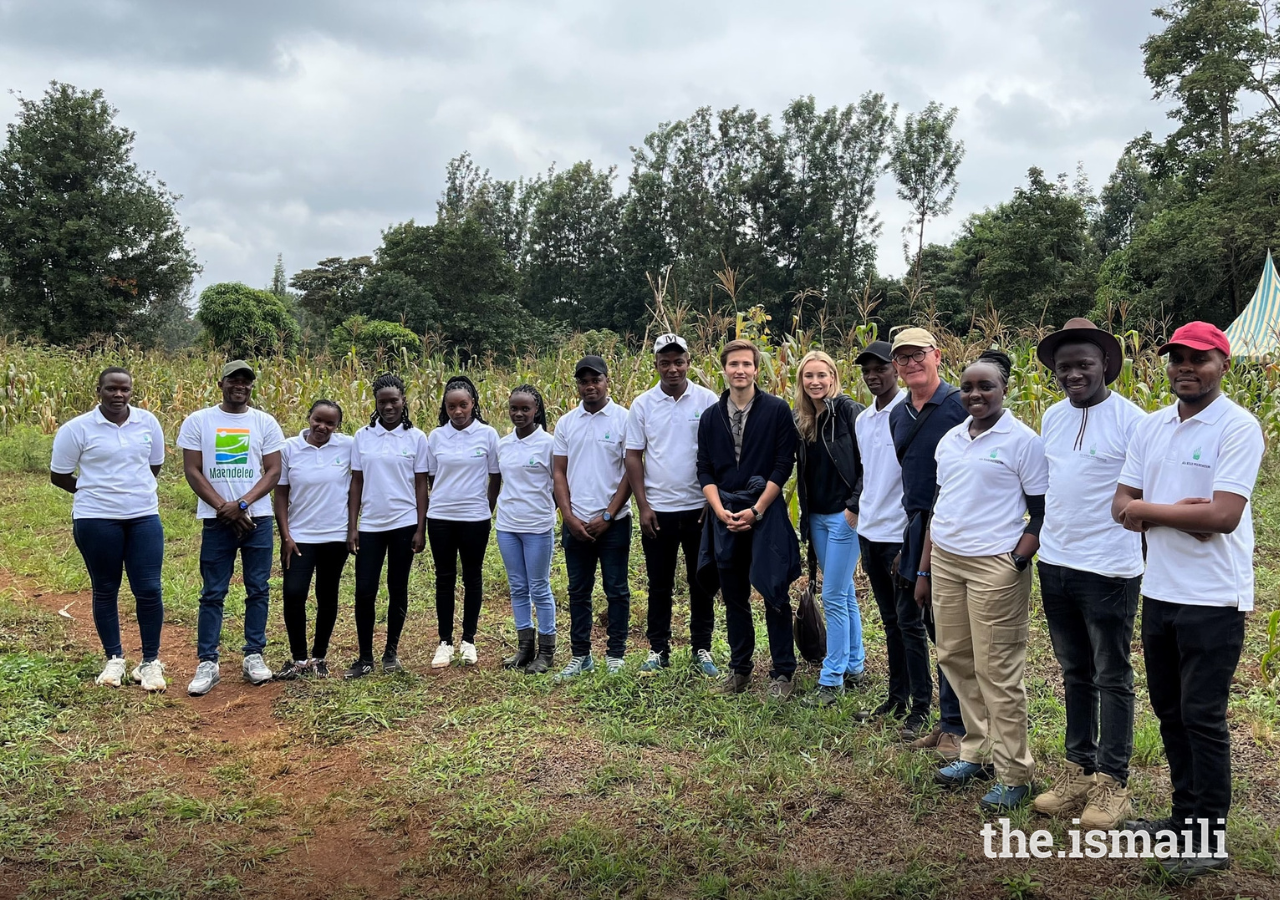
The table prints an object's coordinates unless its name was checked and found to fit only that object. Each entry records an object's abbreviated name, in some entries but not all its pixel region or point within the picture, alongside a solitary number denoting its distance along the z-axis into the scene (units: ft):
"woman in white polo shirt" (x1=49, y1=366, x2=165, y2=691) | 16.55
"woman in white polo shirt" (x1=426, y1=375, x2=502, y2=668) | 17.81
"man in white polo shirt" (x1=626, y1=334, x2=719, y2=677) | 16.90
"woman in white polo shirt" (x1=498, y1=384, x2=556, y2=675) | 17.76
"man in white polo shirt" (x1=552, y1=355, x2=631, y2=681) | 17.34
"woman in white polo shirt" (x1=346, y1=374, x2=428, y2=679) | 17.66
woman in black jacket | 15.67
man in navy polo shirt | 13.50
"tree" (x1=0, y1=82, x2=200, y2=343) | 80.43
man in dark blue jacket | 15.75
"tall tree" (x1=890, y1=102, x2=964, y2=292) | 110.73
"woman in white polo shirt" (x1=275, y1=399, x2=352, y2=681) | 17.40
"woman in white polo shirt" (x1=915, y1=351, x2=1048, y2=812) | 11.96
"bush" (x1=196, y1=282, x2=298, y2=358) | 63.98
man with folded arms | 9.85
